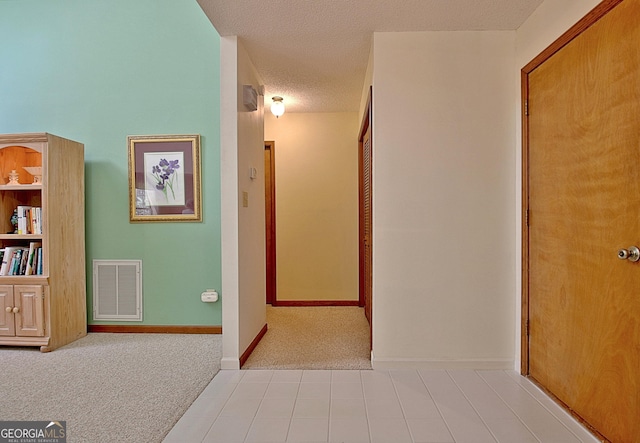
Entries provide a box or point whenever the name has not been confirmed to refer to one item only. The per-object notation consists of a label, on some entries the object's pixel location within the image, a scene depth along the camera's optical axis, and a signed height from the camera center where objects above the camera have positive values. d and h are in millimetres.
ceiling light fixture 4168 +1235
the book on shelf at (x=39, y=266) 3289 -391
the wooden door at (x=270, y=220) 4840 -17
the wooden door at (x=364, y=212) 3849 +62
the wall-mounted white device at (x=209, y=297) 3611 -733
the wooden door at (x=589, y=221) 1673 -26
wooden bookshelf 3223 -213
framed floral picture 3648 +385
